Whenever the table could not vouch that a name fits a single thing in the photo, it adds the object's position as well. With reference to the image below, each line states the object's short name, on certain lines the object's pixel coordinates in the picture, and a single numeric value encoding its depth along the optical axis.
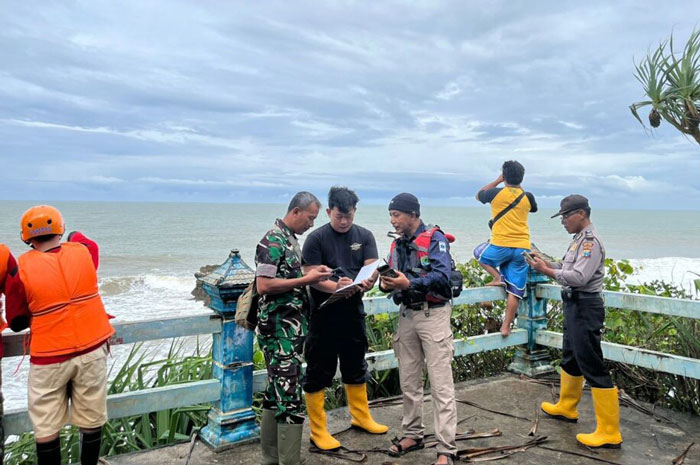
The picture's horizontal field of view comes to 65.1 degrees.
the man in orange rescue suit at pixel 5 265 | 3.19
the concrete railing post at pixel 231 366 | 4.20
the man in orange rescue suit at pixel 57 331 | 3.29
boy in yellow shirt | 6.12
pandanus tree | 5.86
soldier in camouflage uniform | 3.65
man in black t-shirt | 4.24
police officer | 4.29
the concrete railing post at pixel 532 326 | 6.17
